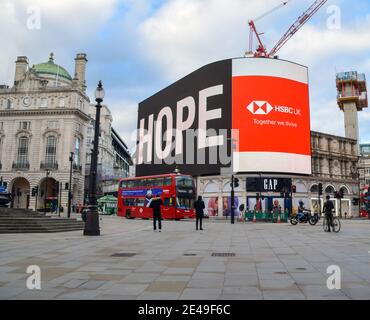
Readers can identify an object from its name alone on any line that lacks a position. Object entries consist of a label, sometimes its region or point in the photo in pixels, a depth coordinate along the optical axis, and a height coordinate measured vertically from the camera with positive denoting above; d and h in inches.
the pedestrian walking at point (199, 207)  796.0 -1.0
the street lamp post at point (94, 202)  618.1 +5.4
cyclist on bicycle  683.4 -4.1
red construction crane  3093.0 +1379.2
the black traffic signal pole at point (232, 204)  1232.5 +7.4
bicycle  724.3 -33.1
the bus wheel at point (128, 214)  1545.8 -32.2
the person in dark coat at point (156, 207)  730.2 -1.7
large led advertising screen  1925.4 +445.3
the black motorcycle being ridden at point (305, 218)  1025.7 -29.7
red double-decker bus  1343.5 +42.5
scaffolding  4227.4 +1369.7
